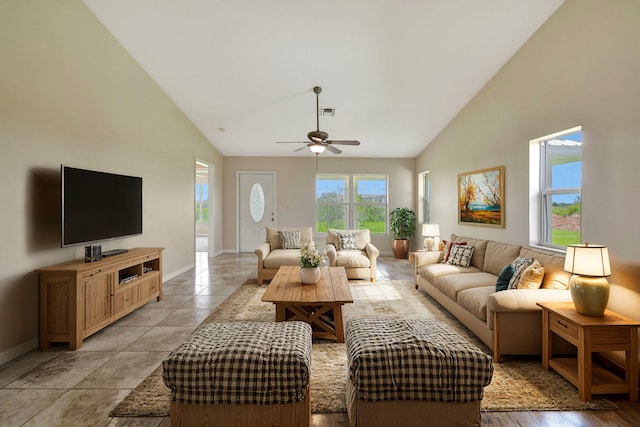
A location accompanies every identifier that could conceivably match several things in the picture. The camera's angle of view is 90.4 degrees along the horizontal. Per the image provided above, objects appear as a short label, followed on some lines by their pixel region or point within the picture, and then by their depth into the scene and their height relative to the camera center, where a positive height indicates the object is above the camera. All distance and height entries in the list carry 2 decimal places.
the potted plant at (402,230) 7.49 -0.37
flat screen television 3.05 +0.08
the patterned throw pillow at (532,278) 2.89 -0.57
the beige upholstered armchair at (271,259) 5.11 -0.73
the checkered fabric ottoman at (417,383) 1.73 -0.92
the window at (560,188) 3.22 +0.30
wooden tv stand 2.85 -0.82
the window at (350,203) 8.21 +0.29
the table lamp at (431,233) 5.78 -0.34
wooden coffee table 3.03 -0.83
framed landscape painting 4.33 +0.27
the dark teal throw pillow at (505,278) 3.11 -0.62
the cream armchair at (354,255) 5.32 -0.71
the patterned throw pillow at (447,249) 4.63 -0.51
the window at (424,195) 7.39 +0.47
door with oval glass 8.20 +0.28
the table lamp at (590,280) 2.27 -0.47
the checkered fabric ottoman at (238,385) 1.67 -0.91
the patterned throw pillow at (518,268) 2.98 -0.51
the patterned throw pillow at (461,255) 4.36 -0.57
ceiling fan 4.05 +0.95
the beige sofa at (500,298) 2.64 -0.79
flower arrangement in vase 3.55 -0.60
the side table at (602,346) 2.12 -0.88
